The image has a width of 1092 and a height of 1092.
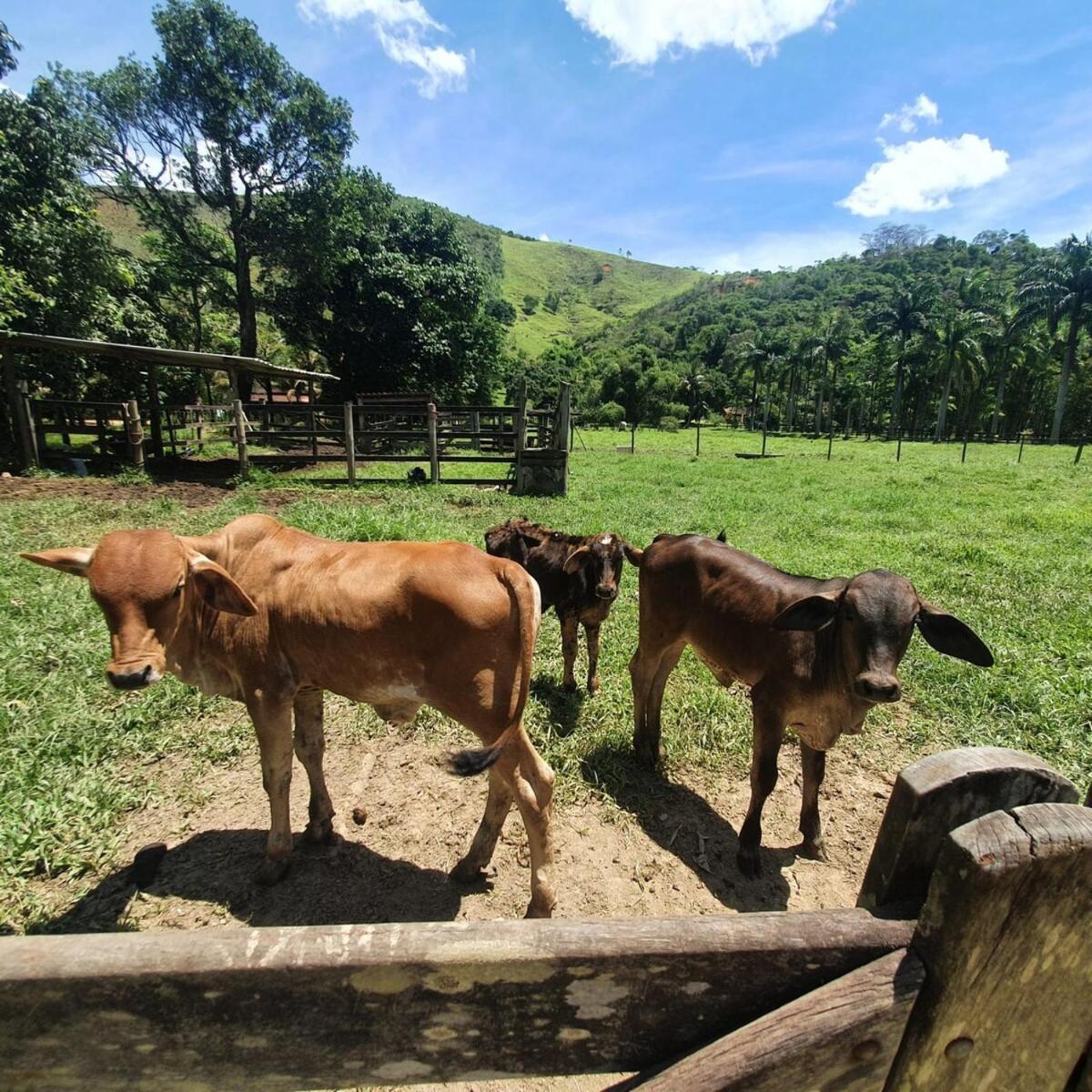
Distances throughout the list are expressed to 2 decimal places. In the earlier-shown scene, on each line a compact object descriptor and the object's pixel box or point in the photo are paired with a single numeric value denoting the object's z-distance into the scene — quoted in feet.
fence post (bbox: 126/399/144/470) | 50.83
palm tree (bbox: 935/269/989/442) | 167.43
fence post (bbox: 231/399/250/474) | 49.34
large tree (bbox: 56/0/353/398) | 74.43
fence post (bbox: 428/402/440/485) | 50.16
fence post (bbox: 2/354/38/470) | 46.42
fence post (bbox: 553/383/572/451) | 49.96
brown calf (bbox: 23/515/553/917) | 9.11
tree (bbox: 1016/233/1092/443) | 143.02
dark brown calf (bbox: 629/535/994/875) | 9.45
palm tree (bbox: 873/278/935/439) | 188.65
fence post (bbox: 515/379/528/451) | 49.70
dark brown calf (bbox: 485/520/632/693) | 17.34
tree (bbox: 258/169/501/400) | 81.61
